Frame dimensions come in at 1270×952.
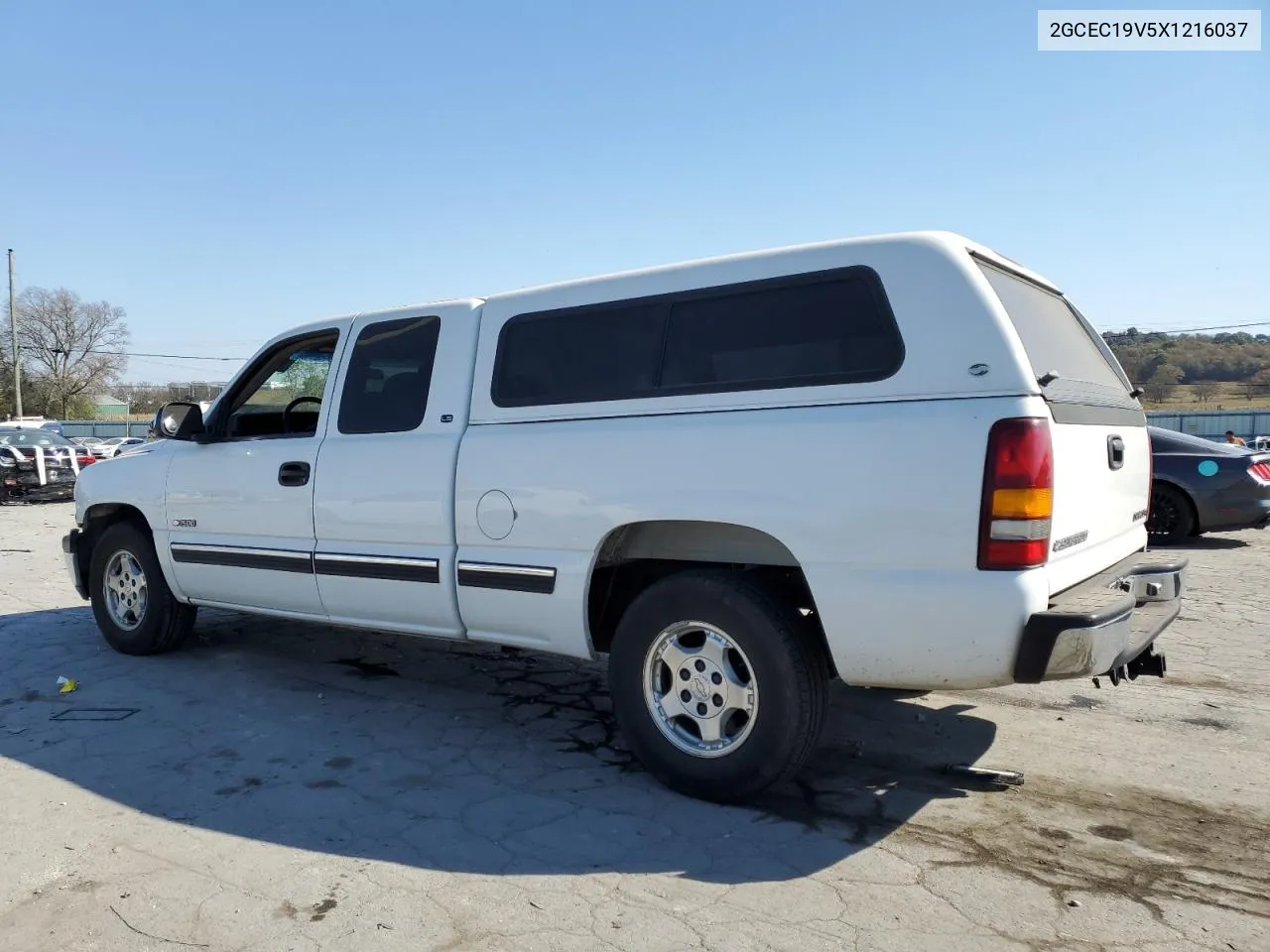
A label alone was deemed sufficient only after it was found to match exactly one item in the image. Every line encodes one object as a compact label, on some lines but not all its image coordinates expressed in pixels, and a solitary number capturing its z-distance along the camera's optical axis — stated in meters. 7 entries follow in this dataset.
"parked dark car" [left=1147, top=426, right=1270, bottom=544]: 10.34
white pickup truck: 3.13
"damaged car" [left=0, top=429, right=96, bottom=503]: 17.22
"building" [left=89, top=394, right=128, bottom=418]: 64.62
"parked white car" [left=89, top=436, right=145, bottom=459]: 23.31
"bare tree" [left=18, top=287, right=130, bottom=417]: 60.62
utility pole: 43.84
